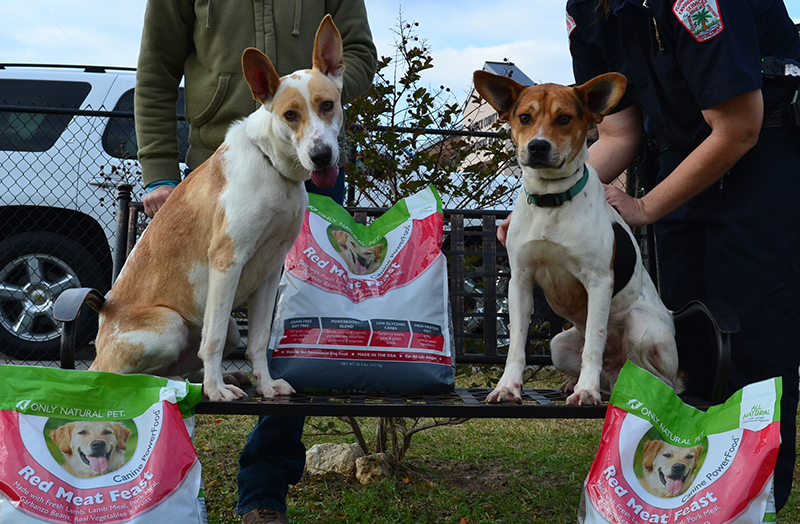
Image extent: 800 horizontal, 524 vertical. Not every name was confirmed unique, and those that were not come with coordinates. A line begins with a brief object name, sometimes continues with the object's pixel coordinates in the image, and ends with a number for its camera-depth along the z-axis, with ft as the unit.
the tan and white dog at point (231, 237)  6.55
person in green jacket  7.93
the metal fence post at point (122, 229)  9.38
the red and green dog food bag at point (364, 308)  7.14
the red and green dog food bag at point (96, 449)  5.35
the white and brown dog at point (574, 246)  6.99
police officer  6.66
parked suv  15.85
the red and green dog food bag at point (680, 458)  5.36
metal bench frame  6.32
